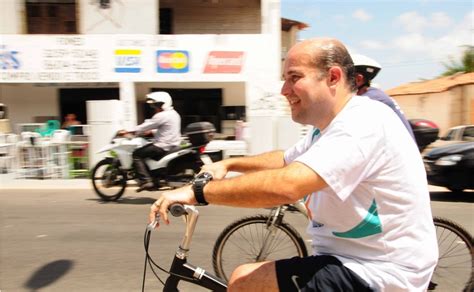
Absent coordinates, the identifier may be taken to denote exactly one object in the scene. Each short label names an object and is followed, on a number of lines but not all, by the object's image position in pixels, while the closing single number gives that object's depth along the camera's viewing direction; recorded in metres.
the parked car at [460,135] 11.77
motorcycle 7.12
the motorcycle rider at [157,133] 7.20
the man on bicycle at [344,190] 1.58
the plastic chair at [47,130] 10.60
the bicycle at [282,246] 3.22
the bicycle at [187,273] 2.05
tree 27.79
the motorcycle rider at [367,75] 3.23
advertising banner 12.83
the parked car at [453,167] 7.14
